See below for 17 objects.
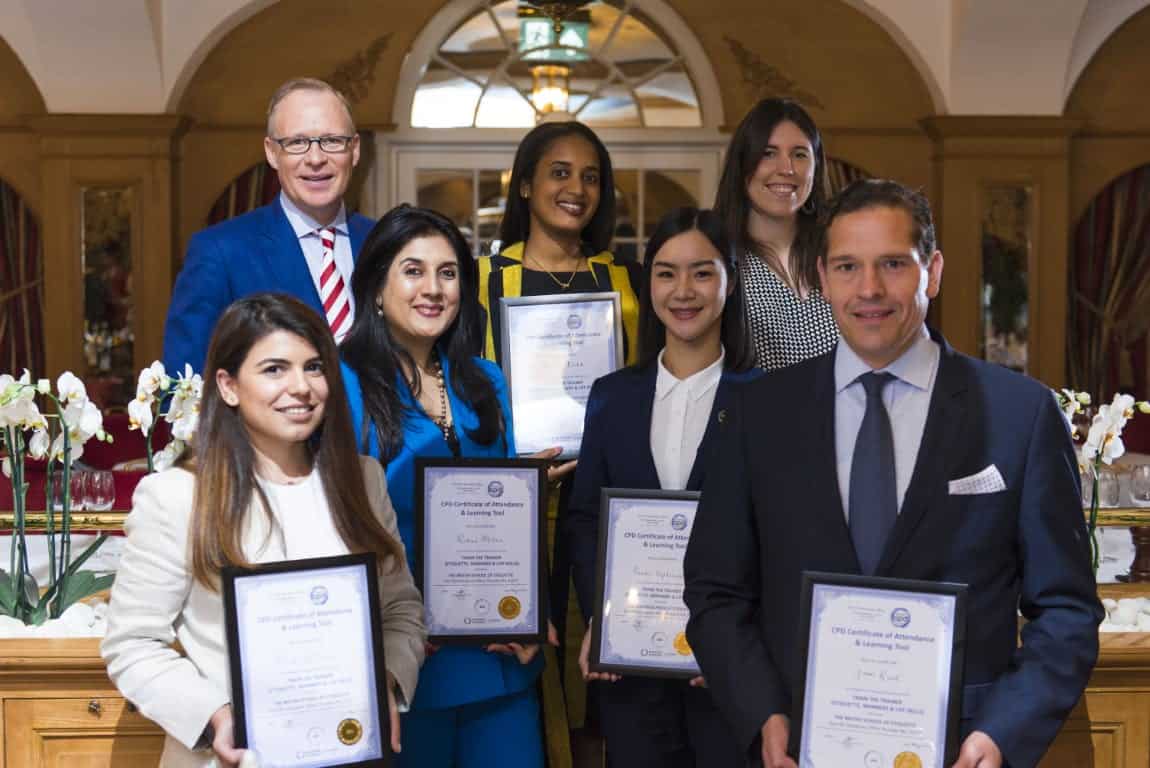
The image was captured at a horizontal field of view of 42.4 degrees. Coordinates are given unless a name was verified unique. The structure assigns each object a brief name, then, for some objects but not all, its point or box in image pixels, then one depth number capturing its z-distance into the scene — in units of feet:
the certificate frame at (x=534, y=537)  9.24
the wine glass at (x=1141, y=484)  14.15
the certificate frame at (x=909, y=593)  6.63
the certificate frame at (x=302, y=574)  7.36
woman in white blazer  7.60
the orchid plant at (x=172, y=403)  10.22
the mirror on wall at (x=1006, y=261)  28.89
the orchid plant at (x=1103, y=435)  10.89
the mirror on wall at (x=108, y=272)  28.02
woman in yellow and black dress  11.51
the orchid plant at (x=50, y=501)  10.24
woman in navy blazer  9.59
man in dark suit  6.88
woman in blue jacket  9.29
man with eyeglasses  10.52
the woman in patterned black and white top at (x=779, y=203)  10.88
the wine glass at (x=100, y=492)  12.50
